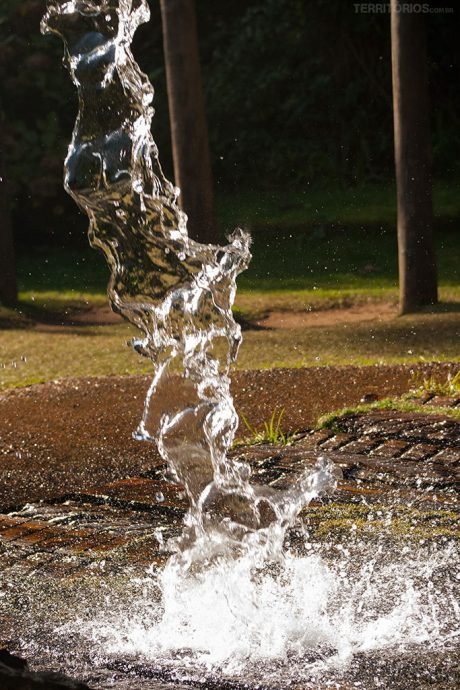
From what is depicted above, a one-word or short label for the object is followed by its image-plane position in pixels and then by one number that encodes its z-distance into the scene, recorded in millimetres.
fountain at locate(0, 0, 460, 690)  5184
